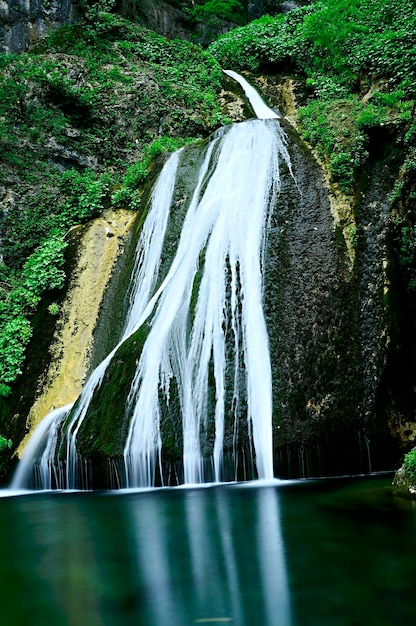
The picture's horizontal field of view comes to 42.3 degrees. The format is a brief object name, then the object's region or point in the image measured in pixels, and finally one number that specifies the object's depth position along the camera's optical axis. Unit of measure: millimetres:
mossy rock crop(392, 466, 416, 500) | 5195
